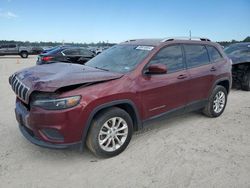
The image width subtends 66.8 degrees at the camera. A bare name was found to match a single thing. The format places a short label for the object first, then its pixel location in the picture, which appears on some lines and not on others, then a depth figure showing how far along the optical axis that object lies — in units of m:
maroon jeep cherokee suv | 2.44
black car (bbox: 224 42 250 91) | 6.35
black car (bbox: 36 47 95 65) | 9.32
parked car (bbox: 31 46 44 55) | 26.37
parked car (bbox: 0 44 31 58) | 23.66
